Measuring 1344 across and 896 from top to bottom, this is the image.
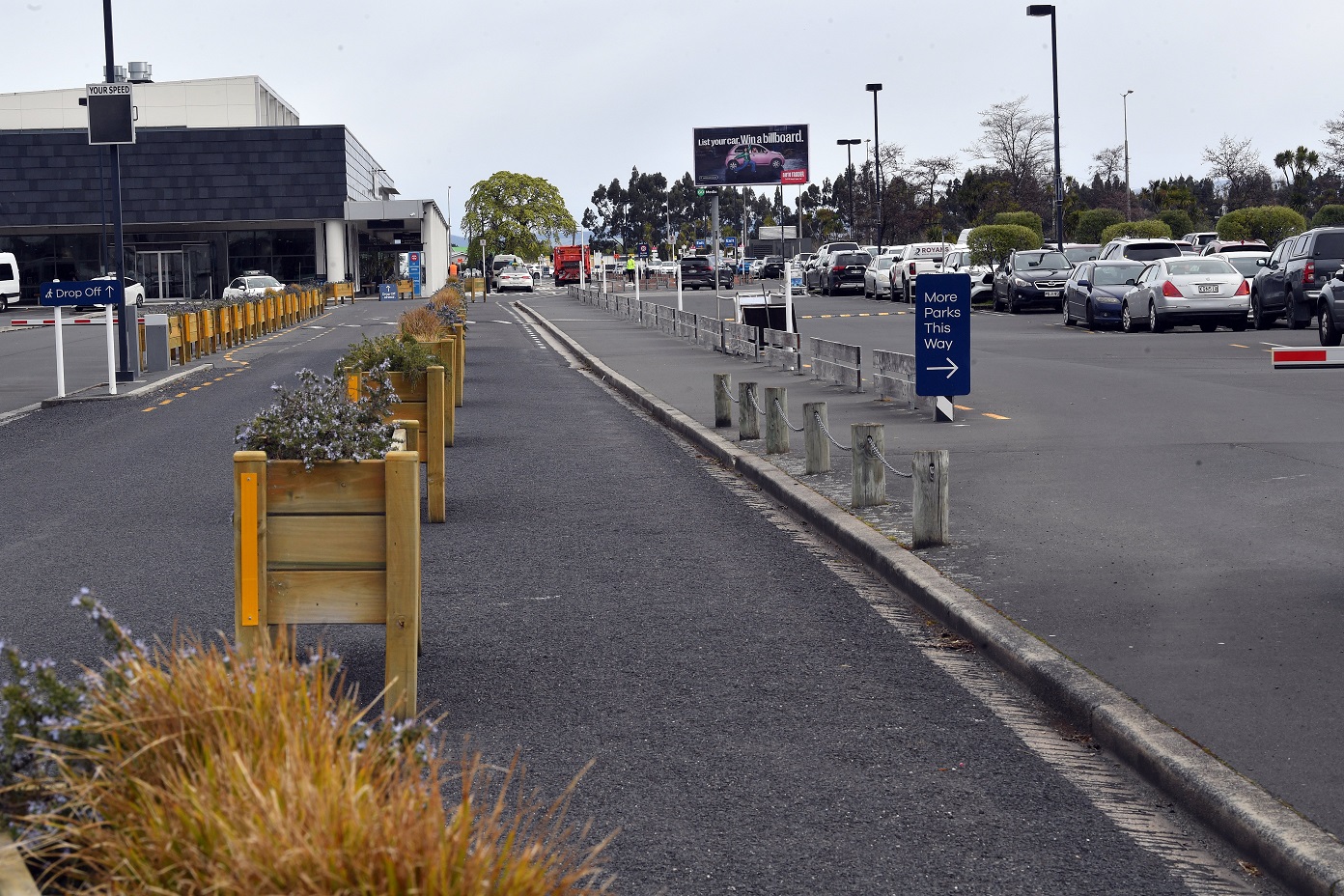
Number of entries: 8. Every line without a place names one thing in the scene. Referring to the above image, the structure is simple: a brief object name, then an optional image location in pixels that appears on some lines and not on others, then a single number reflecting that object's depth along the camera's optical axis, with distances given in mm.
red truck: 107062
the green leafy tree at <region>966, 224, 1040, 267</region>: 50812
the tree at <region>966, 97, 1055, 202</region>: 92250
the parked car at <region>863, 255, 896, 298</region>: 55812
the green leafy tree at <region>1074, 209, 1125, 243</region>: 74500
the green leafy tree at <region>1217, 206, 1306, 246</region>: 52531
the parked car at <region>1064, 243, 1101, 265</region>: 46375
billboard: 39469
